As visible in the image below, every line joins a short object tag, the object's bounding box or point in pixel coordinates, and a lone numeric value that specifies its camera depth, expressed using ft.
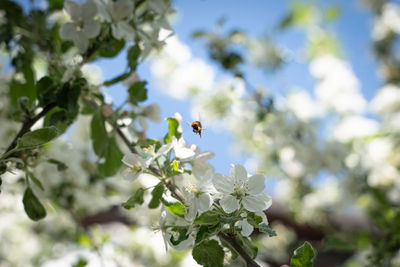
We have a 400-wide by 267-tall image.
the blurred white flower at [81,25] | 2.74
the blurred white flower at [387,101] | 8.20
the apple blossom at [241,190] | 2.42
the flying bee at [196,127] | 2.60
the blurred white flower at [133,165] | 2.49
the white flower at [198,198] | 2.41
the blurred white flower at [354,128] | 6.44
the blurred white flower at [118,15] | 2.77
